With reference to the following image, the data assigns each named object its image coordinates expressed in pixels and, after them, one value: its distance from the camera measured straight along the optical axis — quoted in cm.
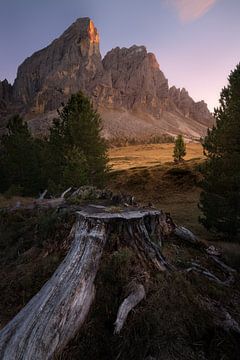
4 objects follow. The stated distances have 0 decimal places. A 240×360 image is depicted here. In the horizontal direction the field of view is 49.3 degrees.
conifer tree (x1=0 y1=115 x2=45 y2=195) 2811
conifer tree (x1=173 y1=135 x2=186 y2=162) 5934
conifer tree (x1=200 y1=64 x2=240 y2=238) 1390
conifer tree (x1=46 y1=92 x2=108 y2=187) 2122
